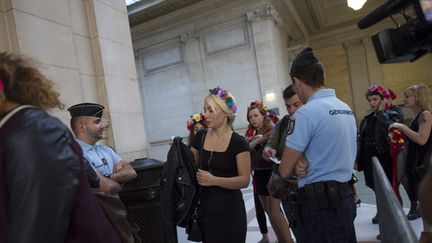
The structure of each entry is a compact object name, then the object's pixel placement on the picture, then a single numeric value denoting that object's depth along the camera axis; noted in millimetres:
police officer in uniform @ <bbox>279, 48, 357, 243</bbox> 1958
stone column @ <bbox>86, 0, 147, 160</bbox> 4621
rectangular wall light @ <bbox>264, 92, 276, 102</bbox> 12062
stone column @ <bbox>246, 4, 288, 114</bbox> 12047
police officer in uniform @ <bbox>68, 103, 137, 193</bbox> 2695
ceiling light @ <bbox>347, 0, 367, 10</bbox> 6871
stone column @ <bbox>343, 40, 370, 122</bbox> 18031
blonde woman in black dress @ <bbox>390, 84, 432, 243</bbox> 3684
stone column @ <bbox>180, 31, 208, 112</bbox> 13539
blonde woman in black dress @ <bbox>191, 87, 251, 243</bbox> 2461
